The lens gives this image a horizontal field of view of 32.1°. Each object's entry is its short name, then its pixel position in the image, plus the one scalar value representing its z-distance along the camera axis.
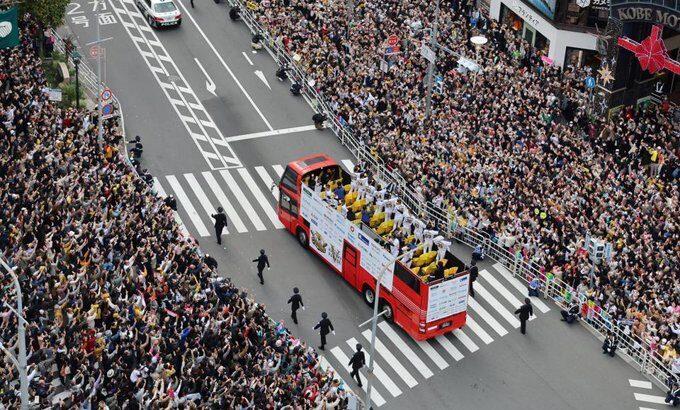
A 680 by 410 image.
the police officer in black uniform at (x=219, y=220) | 53.12
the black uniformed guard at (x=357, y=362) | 45.53
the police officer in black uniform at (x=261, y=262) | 50.84
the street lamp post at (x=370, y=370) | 40.98
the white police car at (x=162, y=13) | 70.88
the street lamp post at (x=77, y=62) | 57.94
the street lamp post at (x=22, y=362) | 33.49
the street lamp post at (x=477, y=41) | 64.12
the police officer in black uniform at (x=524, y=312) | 49.16
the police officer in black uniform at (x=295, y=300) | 48.50
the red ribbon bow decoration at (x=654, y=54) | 60.28
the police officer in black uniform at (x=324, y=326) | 46.99
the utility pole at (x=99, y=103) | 55.01
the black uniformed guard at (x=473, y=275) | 50.48
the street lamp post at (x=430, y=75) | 59.94
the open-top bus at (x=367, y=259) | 47.31
